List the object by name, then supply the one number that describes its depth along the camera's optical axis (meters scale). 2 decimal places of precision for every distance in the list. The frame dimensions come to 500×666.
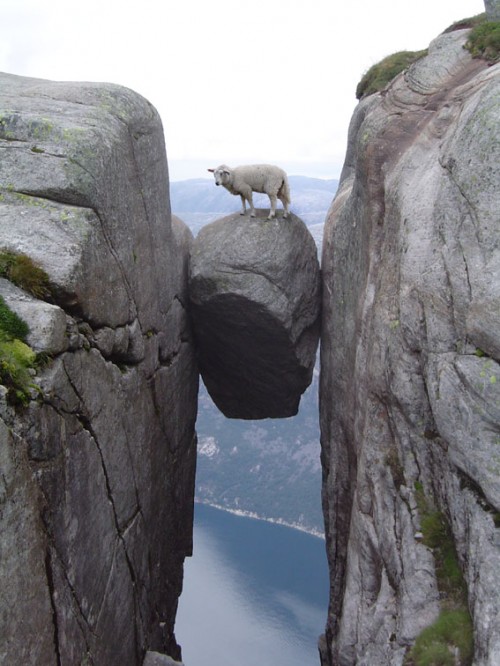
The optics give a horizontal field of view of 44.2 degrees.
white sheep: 22.84
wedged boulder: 22.09
